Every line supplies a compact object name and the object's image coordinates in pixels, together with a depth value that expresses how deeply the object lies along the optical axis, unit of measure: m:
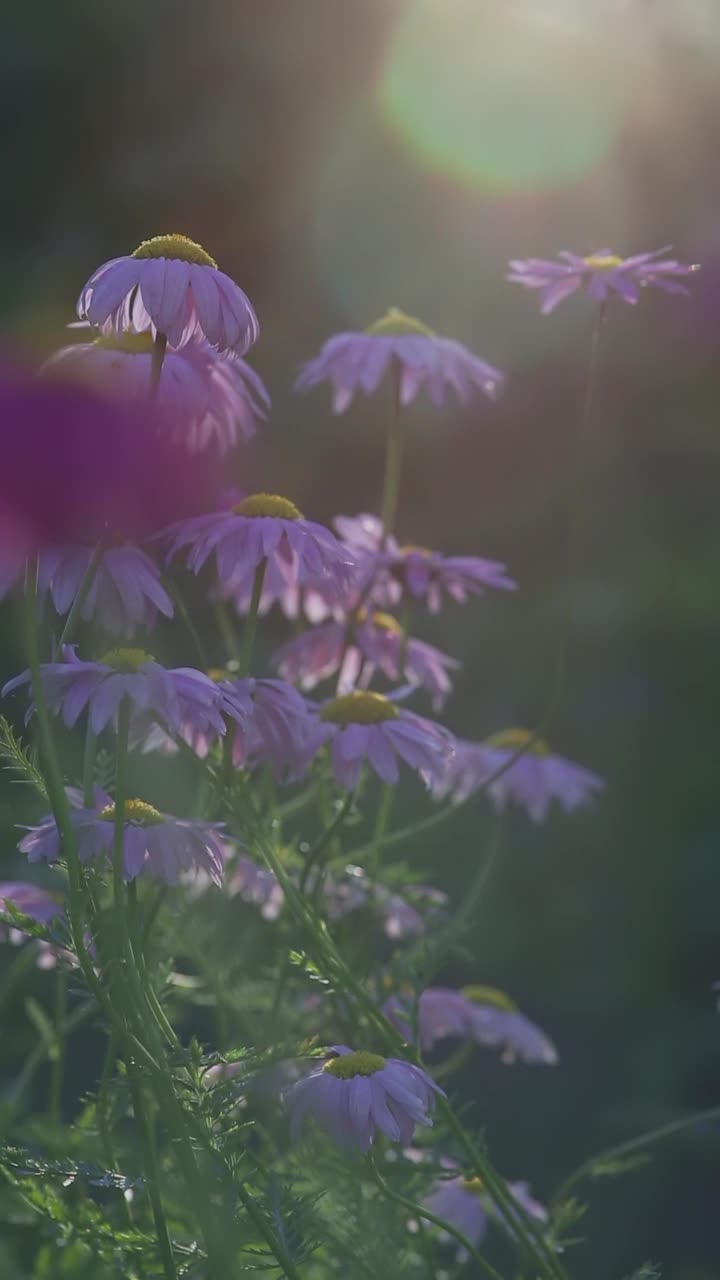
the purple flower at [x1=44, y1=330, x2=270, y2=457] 1.05
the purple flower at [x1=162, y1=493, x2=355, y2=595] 1.04
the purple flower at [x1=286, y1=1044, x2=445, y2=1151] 1.01
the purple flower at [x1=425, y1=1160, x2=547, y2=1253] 1.17
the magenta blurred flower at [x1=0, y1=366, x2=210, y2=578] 1.00
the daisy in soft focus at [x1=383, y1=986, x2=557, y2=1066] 1.19
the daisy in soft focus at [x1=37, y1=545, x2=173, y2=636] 1.01
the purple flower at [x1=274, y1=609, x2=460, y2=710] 1.18
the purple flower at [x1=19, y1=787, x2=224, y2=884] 1.01
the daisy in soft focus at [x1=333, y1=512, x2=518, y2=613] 1.16
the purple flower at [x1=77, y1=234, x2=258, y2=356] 1.00
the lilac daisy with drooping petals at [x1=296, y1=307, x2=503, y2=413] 1.15
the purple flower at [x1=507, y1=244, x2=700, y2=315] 1.11
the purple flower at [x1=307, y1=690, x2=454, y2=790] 1.08
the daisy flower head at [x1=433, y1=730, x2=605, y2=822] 1.29
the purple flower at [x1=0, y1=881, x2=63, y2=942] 1.15
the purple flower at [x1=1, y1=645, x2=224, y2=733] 0.98
